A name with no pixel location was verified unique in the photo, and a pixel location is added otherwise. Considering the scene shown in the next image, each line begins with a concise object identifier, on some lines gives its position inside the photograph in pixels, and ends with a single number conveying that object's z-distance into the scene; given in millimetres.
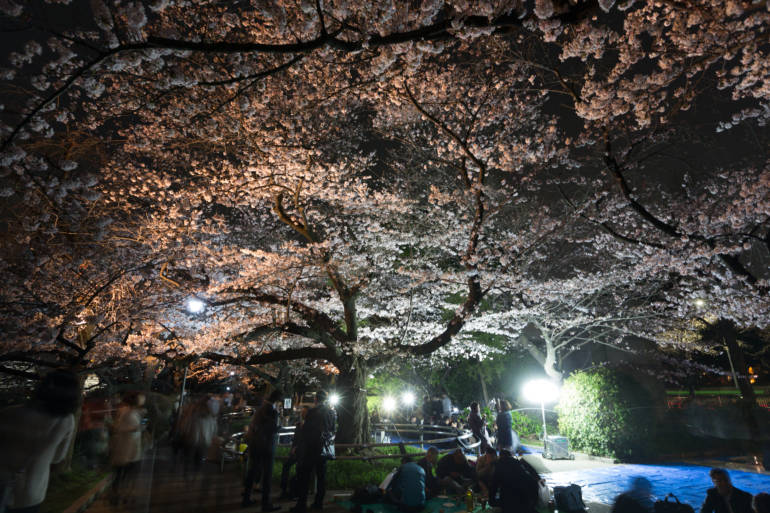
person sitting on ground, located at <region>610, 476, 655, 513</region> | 4484
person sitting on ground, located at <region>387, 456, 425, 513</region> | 6465
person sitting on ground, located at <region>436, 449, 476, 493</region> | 7625
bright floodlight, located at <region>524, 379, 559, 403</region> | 13185
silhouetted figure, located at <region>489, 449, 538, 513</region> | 5434
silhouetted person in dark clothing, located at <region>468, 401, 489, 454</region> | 10469
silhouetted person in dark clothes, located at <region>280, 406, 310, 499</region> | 7516
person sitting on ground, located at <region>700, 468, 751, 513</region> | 5176
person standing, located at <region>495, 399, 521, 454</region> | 9898
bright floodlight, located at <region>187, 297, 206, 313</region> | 10789
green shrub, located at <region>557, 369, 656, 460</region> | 11961
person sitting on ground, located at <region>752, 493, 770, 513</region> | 4789
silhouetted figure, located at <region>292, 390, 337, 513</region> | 6280
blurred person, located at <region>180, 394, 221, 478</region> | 6809
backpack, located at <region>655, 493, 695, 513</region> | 5048
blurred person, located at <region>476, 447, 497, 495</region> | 7148
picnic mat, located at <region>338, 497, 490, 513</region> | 6680
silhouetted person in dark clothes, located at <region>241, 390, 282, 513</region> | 6395
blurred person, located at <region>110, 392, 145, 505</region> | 6262
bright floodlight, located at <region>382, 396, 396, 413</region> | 18125
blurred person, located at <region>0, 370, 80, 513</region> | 3064
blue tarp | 8453
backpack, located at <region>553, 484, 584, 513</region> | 6453
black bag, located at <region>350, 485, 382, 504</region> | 6957
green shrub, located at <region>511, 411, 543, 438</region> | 16641
